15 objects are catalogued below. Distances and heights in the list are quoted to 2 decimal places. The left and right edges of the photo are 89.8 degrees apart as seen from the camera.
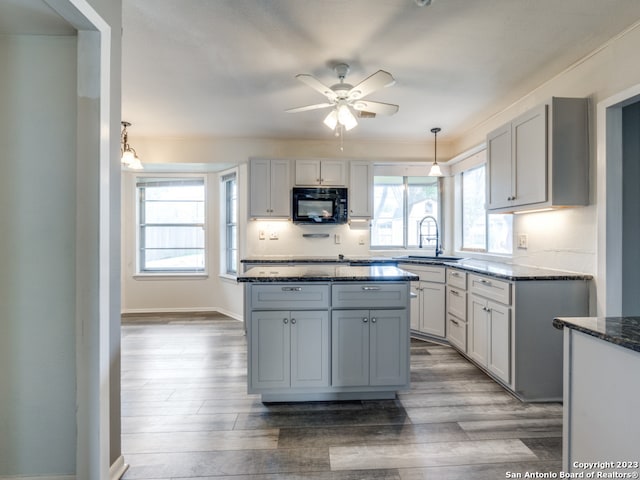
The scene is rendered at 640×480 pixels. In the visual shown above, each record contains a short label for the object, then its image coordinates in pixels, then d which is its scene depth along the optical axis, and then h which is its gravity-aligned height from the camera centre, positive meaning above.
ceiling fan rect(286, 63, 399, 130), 2.24 +1.07
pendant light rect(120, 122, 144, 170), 3.49 +0.89
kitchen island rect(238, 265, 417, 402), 2.20 -0.65
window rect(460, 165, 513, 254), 3.58 +0.20
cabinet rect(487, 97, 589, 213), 2.35 +0.64
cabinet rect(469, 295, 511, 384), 2.42 -0.80
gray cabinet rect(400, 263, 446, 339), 3.54 -0.71
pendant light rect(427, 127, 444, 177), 3.96 +1.20
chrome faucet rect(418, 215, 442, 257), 4.68 +0.11
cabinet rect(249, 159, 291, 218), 4.23 +0.67
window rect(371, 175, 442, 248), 4.74 +0.42
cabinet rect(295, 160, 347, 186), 4.27 +0.89
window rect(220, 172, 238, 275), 4.84 +0.23
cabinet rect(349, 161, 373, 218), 4.35 +0.67
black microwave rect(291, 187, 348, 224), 4.18 +0.45
